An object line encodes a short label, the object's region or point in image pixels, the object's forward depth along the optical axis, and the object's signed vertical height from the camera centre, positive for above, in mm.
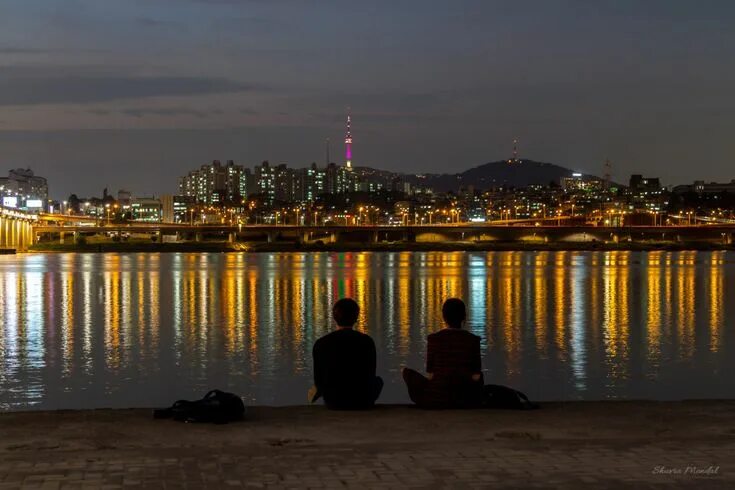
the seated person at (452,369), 11094 -1412
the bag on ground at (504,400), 11336 -1760
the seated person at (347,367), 11266 -1403
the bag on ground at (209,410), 10414 -1689
